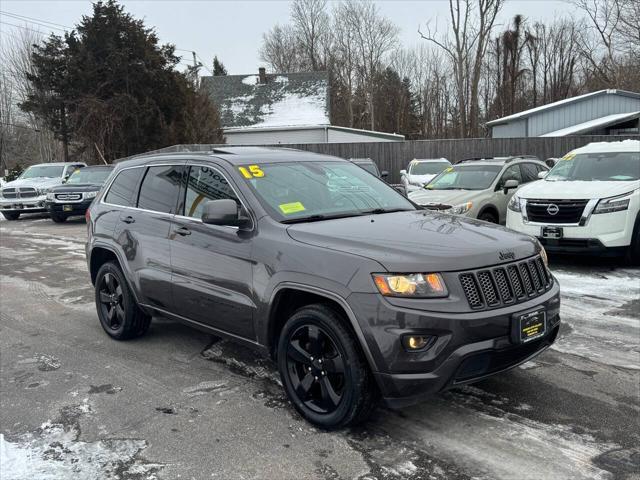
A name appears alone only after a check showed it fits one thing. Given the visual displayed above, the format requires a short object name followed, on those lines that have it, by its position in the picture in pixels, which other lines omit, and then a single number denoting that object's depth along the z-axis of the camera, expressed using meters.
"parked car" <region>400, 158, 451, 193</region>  17.78
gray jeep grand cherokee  3.07
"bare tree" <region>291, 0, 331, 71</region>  52.47
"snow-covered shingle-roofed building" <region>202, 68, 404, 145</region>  35.22
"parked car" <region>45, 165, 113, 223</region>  16.00
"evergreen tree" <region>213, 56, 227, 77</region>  62.81
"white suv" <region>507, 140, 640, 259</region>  7.86
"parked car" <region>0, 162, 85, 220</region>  17.88
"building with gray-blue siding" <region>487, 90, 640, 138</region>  25.91
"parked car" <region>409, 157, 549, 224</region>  10.00
